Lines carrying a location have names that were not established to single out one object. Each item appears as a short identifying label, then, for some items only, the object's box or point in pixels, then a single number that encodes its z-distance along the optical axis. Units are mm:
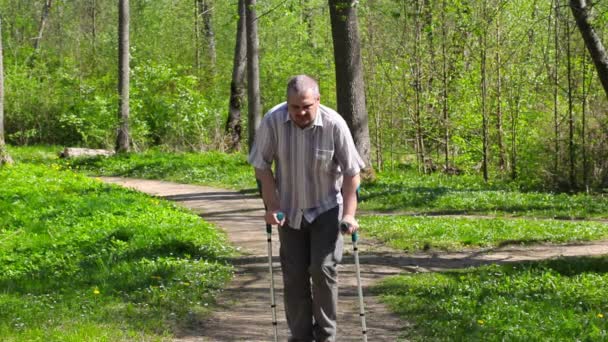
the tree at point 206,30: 38094
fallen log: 28359
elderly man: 6098
